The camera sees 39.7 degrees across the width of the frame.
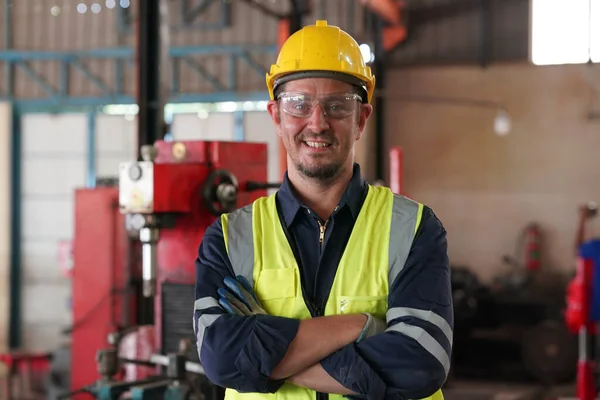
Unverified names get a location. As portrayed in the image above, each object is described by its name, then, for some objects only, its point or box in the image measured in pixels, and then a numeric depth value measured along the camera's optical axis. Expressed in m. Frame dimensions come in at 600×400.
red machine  3.68
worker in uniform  1.78
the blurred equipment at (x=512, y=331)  8.48
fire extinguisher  10.38
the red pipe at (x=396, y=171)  5.83
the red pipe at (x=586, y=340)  5.68
